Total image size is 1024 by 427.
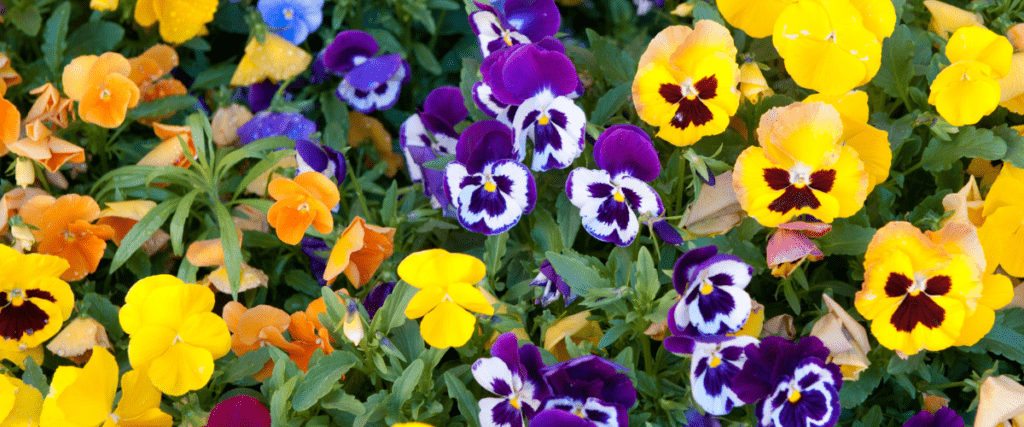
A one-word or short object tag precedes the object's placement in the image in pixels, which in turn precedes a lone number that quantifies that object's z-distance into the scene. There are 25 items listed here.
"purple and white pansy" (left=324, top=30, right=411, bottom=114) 1.01
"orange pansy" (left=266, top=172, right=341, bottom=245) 0.88
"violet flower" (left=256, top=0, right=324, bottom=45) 1.02
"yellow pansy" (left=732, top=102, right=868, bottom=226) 0.83
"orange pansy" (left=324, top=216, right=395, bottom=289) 0.89
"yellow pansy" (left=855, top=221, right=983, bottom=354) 0.82
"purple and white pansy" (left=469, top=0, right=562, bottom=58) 0.91
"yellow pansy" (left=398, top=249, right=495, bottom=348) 0.83
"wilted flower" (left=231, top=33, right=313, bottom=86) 1.03
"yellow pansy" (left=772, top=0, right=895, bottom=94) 0.85
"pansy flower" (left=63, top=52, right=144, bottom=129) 0.94
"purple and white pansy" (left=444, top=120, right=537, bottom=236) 0.87
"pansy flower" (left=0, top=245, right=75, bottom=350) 0.87
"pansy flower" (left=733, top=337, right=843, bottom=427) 0.81
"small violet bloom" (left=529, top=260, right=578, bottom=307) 0.87
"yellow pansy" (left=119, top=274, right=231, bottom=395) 0.83
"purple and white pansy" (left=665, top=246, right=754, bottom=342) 0.81
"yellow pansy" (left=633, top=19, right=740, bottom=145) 0.85
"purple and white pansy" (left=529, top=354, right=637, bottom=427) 0.81
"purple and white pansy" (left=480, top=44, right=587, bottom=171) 0.85
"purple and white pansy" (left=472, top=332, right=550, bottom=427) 0.81
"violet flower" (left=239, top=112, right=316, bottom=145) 1.01
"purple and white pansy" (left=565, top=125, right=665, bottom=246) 0.84
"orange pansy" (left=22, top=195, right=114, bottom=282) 0.91
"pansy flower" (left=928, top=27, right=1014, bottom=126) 0.84
